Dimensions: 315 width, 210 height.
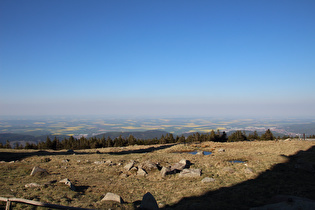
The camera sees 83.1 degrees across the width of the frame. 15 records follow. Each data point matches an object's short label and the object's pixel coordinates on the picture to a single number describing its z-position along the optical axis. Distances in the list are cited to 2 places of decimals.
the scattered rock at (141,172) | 16.70
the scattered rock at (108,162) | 20.31
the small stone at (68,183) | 12.23
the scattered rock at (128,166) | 18.32
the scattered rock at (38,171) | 15.59
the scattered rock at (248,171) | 15.70
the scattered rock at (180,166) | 17.97
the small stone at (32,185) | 12.05
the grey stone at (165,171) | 16.15
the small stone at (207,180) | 14.17
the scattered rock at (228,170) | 16.36
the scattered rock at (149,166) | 17.69
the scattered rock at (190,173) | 15.75
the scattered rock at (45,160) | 21.82
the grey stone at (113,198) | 10.08
